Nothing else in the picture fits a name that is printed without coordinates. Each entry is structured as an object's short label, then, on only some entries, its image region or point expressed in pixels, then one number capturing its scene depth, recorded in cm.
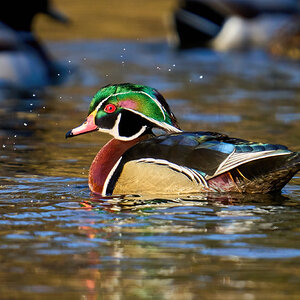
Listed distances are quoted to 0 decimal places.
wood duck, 746
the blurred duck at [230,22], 2138
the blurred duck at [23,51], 1655
